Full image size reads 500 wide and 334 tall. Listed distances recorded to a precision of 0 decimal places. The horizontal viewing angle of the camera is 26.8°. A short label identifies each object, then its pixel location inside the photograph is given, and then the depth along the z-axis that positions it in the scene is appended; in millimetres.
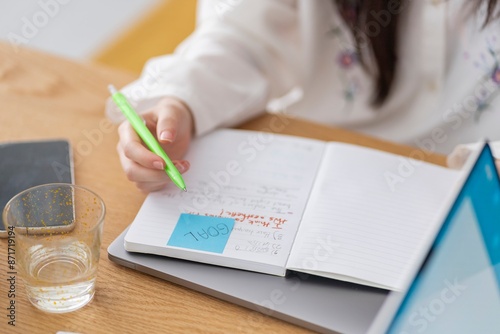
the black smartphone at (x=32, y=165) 1008
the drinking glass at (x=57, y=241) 888
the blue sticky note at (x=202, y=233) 932
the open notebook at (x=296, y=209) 924
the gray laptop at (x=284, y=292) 882
